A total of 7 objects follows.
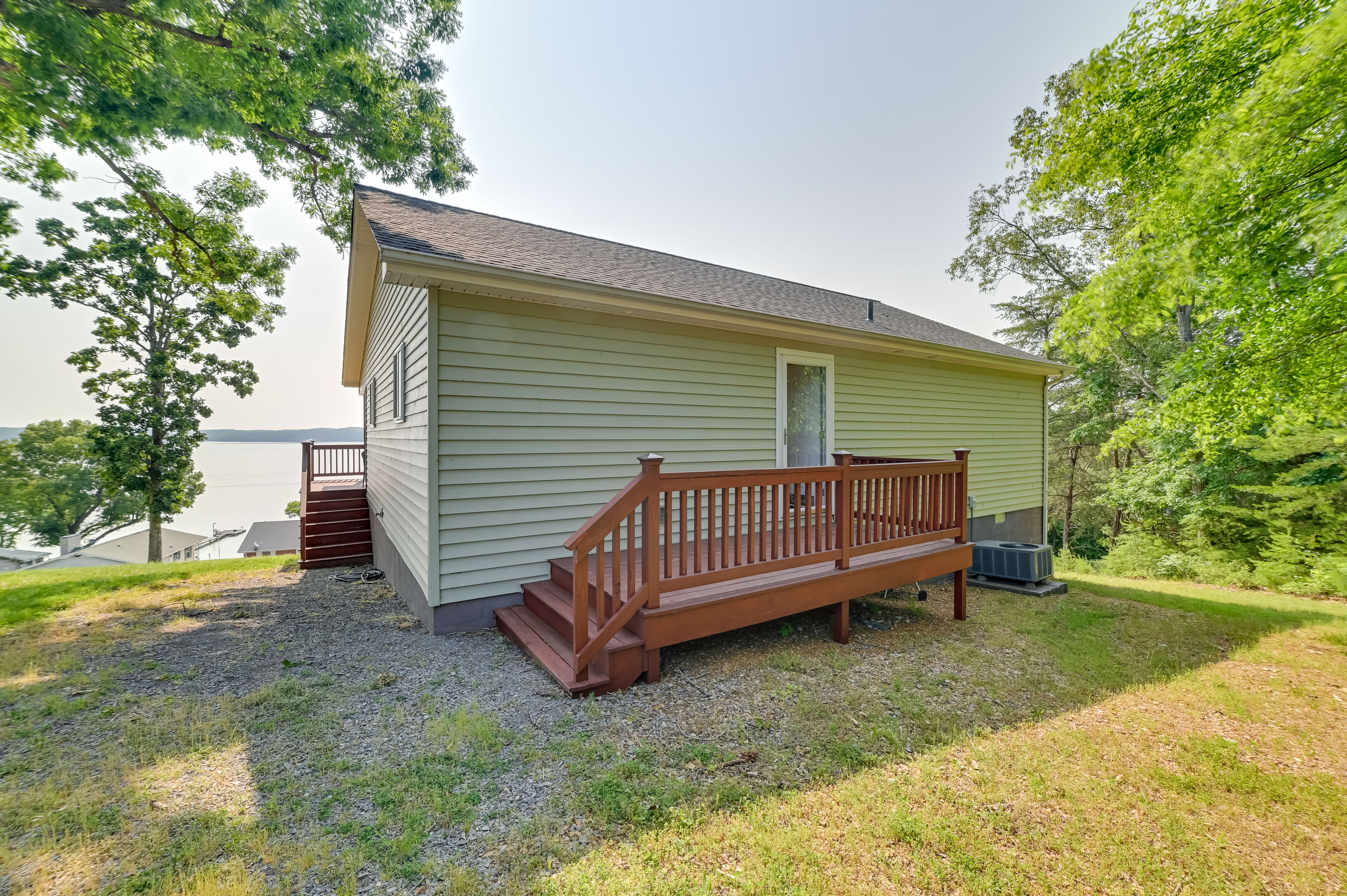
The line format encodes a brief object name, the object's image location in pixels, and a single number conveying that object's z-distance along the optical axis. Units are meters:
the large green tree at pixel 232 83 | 5.08
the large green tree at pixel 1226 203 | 3.40
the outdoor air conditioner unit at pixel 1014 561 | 6.57
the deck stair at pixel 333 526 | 8.07
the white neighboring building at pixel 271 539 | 23.75
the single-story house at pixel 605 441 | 3.78
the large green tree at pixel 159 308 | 11.67
